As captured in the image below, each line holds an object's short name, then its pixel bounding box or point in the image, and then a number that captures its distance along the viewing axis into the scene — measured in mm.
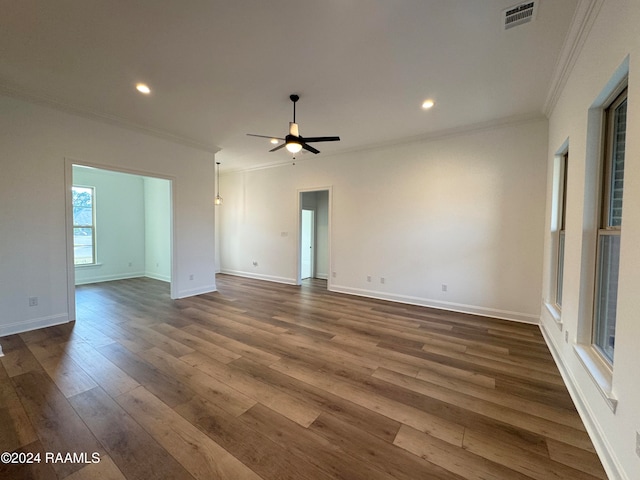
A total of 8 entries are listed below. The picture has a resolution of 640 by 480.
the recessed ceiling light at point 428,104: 3373
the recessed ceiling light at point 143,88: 3066
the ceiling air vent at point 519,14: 1931
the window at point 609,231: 1829
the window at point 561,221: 3121
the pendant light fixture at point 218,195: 7153
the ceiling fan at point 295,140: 3096
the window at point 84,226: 6328
